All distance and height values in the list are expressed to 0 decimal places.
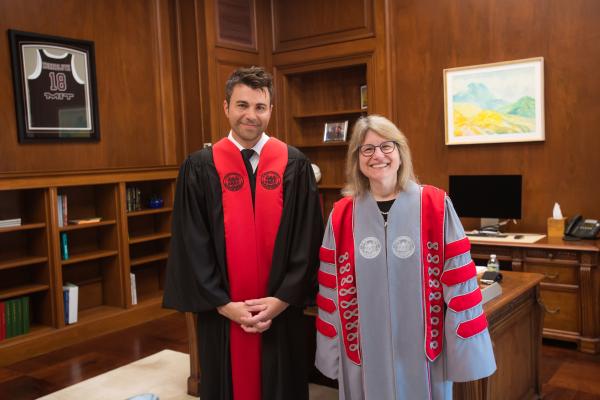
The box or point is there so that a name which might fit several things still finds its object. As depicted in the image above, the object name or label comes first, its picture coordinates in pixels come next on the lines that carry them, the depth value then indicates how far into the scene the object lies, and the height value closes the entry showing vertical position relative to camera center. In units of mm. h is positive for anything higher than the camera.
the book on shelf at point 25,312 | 4633 -1079
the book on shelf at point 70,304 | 4910 -1085
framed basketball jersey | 4707 +716
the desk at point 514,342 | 2562 -924
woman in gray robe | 2049 -426
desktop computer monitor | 4840 -308
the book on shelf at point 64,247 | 4918 -611
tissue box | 4656 -562
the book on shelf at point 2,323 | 4492 -1119
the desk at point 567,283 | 4184 -918
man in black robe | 2332 -338
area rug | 3691 -1402
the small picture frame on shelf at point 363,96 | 6125 +689
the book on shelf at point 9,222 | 4477 -357
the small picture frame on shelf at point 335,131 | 6345 +351
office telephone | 4422 -559
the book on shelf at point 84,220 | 4998 -408
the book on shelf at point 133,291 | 5445 -1105
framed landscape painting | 4891 +478
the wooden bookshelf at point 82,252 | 4680 -687
